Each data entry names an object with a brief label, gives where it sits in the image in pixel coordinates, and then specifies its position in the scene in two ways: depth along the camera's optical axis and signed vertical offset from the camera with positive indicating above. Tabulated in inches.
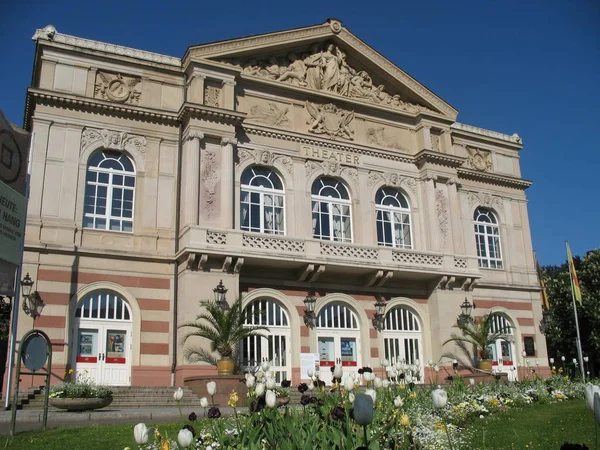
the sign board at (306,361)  980.6 +20.7
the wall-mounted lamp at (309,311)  999.0 +99.9
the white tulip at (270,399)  268.5 -10.1
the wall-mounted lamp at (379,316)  1061.1 +95.0
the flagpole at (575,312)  1153.5 +113.9
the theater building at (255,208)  907.4 +273.7
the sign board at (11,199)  480.1 +144.8
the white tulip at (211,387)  299.8 -5.0
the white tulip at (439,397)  222.1 -9.2
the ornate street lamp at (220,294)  903.1 +118.8
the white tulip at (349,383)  297.5 -4.6
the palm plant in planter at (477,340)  1076.5 +52.8
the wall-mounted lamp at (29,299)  832.9 +108.8
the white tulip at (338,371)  321.1 +1.3
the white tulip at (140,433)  219.3 -19.2
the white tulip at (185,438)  221.8 -21.3
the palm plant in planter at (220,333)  851.4 +59.8
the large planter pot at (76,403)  634.8 -23.5
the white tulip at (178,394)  306.2 -8.1
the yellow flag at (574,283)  1282.0 +173.6
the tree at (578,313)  1449.3 +132.4
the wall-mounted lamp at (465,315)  1114.1 +98.3
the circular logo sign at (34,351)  529.7 +25.4
